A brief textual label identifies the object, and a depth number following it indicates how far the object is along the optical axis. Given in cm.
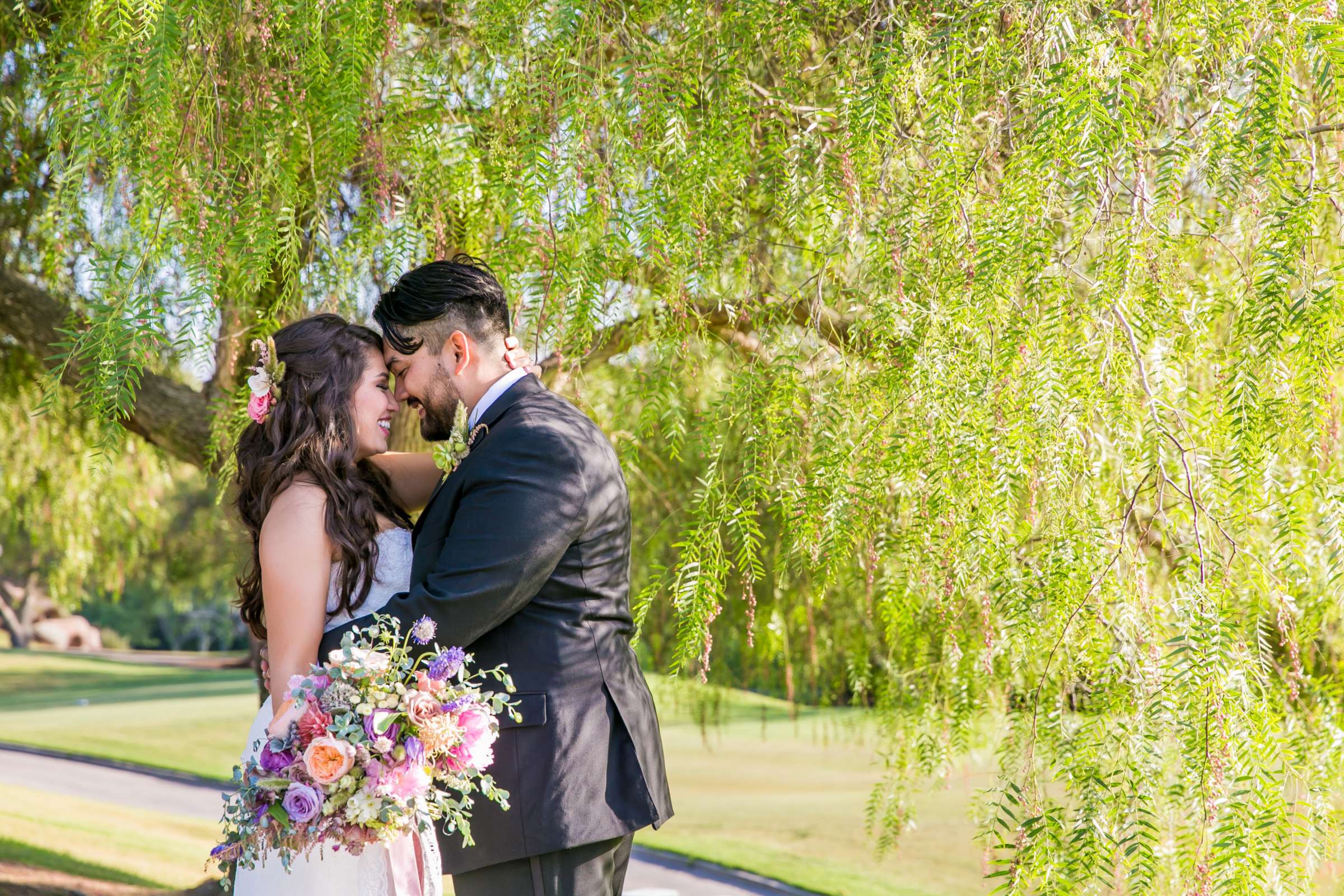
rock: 3189
